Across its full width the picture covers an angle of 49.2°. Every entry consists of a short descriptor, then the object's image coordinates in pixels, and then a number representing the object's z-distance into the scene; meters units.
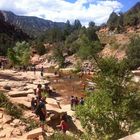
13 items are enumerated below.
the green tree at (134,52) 33.27
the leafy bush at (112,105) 8.06
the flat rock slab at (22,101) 11.54
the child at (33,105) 10.98
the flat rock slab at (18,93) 13.00
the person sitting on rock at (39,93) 11.16
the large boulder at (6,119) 9.47
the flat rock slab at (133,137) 3.25
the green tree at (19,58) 37.38
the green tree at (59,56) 40.39
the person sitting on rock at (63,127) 8.95
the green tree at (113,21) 54.07
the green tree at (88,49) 38.48
